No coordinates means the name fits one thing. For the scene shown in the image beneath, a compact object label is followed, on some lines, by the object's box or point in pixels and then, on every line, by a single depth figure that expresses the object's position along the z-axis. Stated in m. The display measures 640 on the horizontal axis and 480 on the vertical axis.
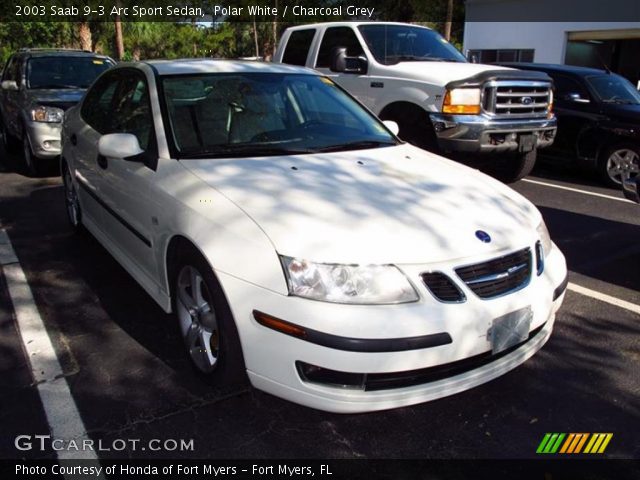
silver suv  7.44
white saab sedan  2.36
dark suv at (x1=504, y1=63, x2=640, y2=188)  7.61
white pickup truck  6.43
